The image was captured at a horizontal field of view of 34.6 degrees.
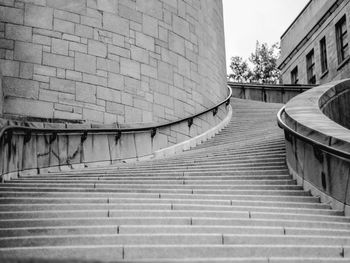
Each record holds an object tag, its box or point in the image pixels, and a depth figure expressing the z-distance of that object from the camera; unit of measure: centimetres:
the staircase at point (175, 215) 536
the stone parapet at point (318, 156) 718
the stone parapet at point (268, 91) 2222
